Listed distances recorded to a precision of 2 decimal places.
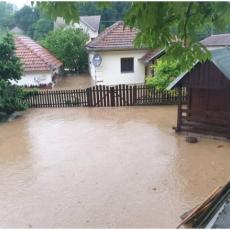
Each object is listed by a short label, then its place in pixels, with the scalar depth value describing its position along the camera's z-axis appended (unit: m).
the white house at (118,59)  21.53
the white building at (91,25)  40.41
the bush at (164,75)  15.70
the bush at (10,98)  14.69
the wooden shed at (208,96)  9.63
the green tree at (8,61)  14.67
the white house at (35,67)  22.20
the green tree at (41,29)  48.81
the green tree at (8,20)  50.17
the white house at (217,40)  32.90
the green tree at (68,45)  29.75
